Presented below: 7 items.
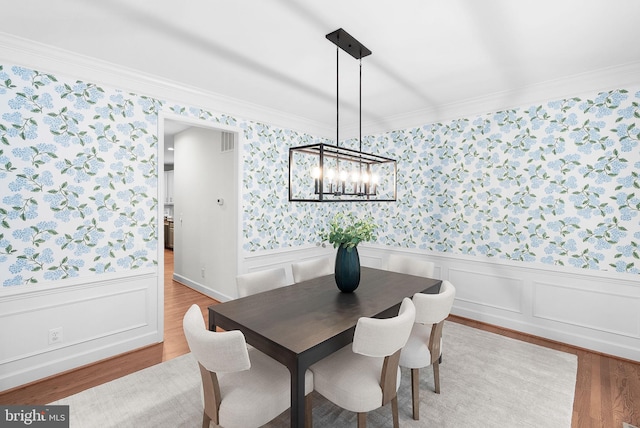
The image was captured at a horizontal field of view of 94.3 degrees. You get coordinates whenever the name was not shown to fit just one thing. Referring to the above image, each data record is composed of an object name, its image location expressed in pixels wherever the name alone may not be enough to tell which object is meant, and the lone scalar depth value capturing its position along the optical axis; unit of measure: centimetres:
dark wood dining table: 146
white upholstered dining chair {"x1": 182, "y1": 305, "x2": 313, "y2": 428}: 135
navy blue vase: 231
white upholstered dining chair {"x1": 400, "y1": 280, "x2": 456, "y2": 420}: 192
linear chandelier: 205
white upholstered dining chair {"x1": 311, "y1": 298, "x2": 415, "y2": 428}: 151
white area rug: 196
